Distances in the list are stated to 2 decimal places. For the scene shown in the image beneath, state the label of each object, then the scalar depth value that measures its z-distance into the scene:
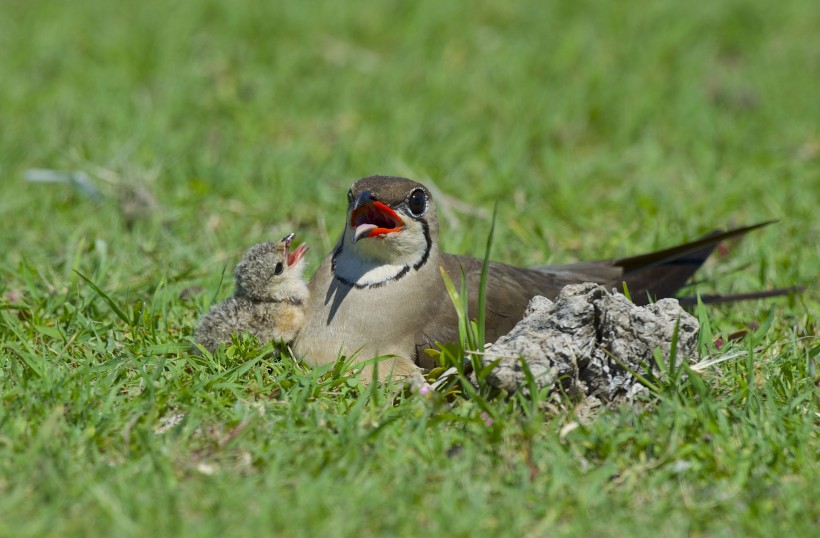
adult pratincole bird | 8.50
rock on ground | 7.86
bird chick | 8.50
